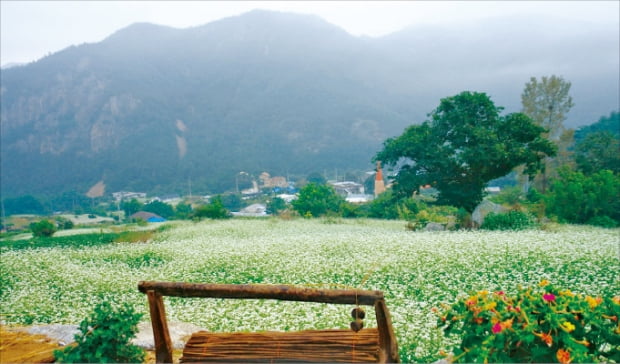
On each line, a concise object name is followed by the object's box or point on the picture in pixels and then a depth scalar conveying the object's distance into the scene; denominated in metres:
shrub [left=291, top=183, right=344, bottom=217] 33.72
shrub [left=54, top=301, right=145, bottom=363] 3.90
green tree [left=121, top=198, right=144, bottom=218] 60.91
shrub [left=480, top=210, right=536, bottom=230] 19.06
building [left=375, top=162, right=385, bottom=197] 49.66
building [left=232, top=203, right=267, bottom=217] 51.74
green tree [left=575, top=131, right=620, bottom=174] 28.92
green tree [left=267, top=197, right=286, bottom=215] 48.63
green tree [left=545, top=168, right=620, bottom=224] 22.17
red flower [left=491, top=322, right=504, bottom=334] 3.25
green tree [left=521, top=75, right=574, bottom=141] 39.91
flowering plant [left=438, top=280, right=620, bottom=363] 3.29
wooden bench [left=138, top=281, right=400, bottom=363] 3.37
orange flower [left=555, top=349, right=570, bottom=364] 3.23
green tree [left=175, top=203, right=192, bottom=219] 60.54
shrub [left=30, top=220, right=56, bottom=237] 24.91
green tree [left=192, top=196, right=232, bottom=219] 31.00
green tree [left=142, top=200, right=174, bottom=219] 59.19
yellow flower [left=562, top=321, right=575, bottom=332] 3.21
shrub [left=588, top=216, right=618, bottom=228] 21.10
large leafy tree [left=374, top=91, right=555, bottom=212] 21.38
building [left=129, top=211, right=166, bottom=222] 53.83
